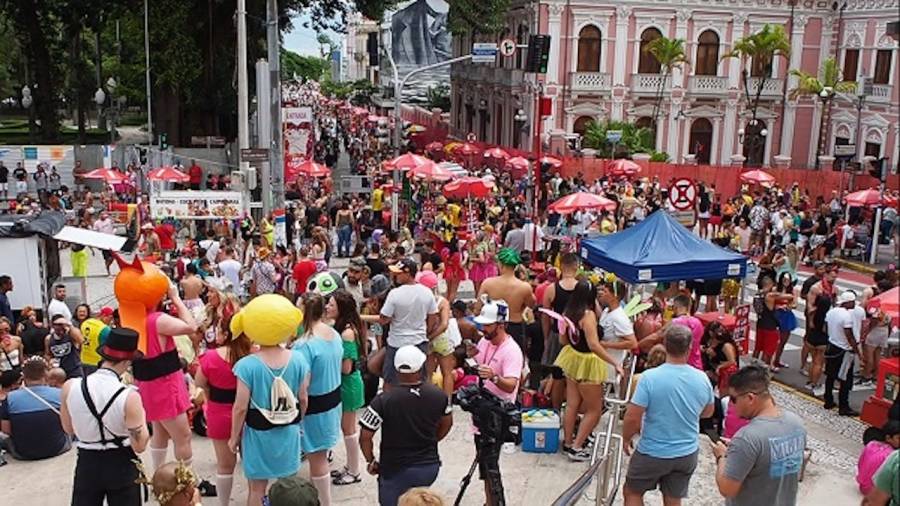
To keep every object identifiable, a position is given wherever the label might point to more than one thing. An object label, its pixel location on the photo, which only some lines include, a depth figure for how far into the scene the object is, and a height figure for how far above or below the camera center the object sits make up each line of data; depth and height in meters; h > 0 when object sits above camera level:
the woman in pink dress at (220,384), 6.04 -1.87
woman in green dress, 7.01 -1.99
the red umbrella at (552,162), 31.19 -1.59
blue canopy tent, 10.98 -1.71
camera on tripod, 5.94 -1.98
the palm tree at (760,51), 39.16 +3.09
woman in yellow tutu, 7.61 -2.14
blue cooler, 8.13 -2.87
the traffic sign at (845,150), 26.86 -0.81
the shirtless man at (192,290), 10.42 -2.14
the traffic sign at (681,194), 14.88 -1.25
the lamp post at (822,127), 41.72 -0.22
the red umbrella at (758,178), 27.34 -1.73
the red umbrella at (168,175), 22.36 -1.70
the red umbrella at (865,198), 21.19 -1.77
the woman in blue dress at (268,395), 5.61 -1.81
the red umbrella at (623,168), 29.14 -1.64
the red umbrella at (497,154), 32.53 -1.40
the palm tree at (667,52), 38.91 +2.93
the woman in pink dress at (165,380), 6.43 -1.97
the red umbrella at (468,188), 19.91 -1.63
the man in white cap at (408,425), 5.35 -1.88
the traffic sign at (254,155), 17.92 -0.91
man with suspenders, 5.28 -1.89
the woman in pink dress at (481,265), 14.41 -2.42
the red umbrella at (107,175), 23.62 -1.82
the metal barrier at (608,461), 6.23 -2.45
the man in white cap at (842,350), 10.88 -2.77
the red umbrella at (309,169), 24.14 -1.58
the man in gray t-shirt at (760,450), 4.80 -1.76
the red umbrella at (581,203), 17.12 -1.65
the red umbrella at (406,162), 20.41 -1.12
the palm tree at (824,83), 39.03 +1.75
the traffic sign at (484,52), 22.39 +1.61
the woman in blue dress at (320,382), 6.19 -1.89
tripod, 6.02 -2.38
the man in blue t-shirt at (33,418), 7.59 -2.66
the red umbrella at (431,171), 20.55 -1.34
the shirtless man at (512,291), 9.01 -1.77
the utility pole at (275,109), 20.42 +0.02
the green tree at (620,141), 37.16 -0.96
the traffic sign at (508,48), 25.09 +1.90
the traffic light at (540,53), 21.50 +1.51
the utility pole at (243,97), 18.95 +0.28
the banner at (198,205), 17.47 -1.88
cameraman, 6.79 -1.87
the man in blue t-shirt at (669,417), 5.83 -1.96
